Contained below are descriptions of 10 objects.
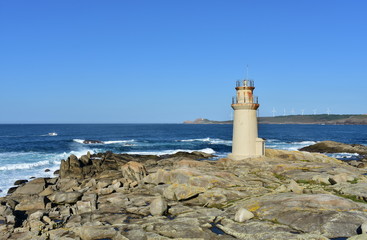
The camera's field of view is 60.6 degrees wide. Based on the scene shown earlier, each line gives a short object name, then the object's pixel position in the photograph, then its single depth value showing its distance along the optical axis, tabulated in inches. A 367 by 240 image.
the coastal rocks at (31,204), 860.0
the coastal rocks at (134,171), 1080.0
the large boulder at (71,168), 1451.6
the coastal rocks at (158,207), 676.1
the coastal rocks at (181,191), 789.9
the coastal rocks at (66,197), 911.7
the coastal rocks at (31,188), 1128.8
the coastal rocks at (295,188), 750.5
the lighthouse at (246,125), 1312.7
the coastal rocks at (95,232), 549.0
